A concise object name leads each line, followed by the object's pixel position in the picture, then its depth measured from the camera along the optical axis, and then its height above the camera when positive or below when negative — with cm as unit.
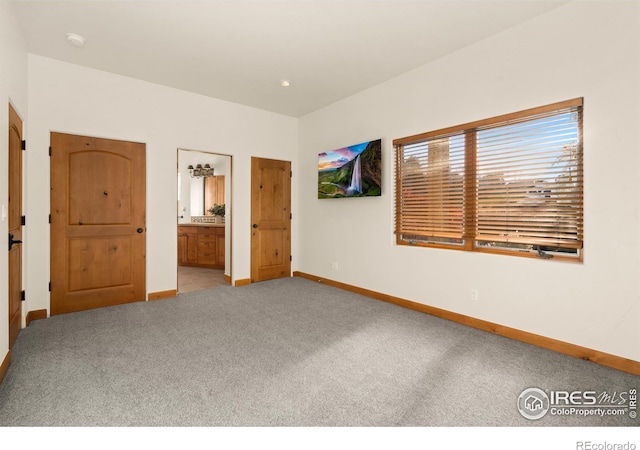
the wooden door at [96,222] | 364 +0
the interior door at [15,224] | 268 -2
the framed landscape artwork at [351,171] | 424 +76
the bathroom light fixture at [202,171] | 806 +133
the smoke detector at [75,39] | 308 +183
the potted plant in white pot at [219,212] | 740 +24
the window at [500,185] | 266 +38
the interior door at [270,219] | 530 +6
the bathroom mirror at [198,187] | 815 +94
